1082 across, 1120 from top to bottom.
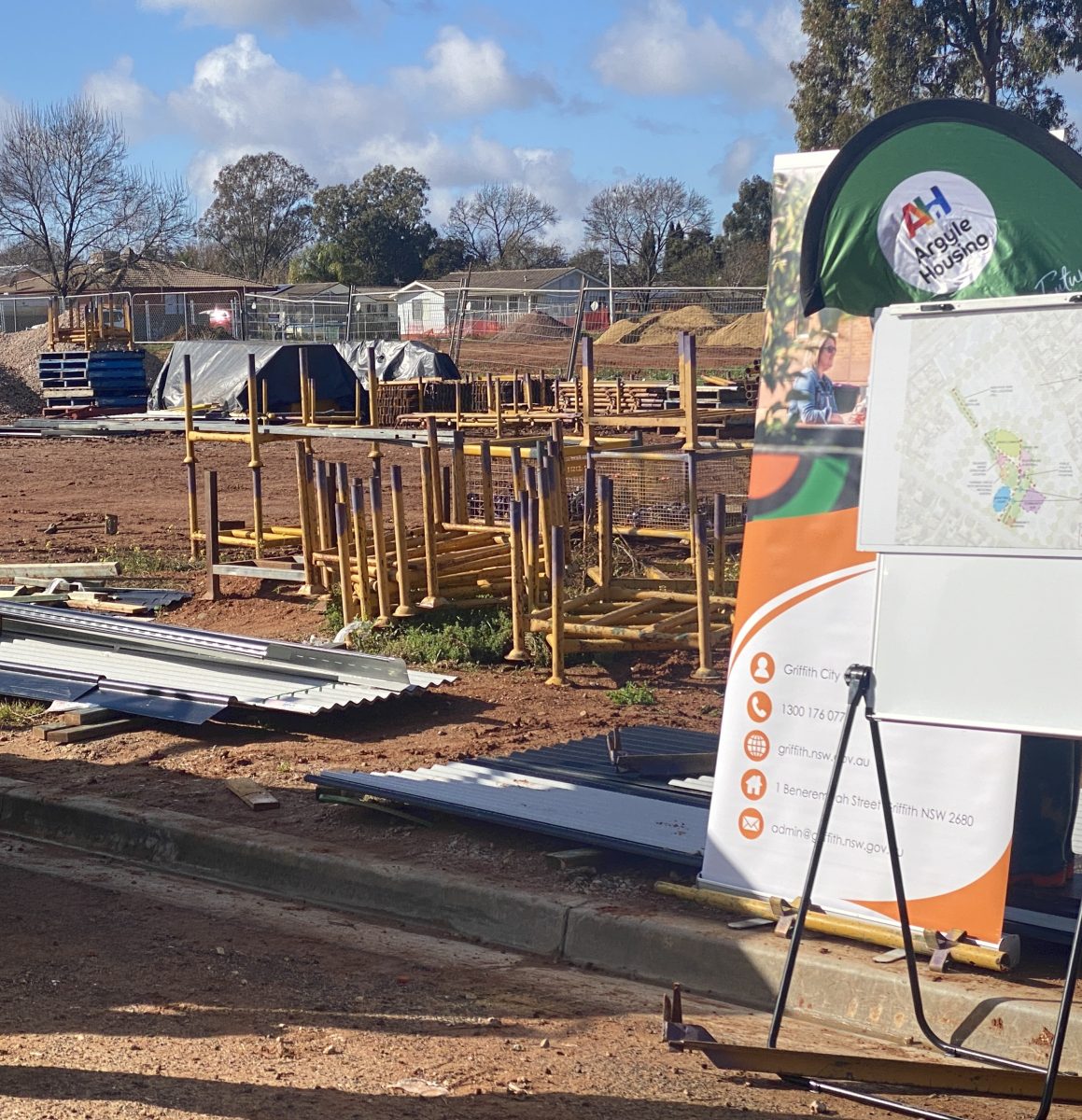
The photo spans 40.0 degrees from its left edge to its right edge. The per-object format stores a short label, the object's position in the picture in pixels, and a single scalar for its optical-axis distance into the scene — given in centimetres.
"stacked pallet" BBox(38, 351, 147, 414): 3922
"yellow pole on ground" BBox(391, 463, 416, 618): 1057
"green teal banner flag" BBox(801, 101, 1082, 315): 432
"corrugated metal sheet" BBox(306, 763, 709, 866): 596
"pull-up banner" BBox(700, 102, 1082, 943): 436
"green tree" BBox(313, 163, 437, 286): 9444
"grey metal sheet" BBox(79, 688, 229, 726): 861
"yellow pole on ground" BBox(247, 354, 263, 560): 1330
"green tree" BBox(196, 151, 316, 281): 10244
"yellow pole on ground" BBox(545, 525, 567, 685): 958
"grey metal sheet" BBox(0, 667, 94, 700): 928
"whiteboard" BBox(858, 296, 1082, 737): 384
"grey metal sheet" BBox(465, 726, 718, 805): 679
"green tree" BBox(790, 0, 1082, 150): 4556
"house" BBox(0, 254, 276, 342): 6109
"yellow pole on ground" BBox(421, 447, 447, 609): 1068
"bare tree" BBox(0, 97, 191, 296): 6969
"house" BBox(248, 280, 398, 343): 4759
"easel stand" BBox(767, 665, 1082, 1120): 382
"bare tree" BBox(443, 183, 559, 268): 10288
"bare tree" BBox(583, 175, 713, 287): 9044
